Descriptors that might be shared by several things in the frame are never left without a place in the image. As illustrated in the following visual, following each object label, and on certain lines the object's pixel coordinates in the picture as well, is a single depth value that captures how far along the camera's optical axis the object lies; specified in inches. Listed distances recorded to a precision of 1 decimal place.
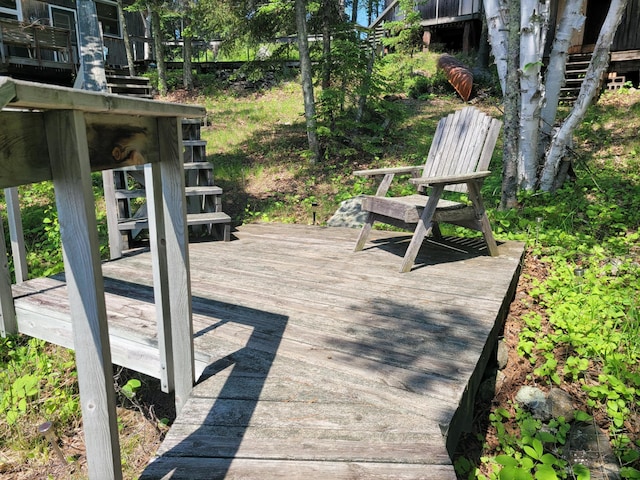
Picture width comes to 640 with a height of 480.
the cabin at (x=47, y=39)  447.8
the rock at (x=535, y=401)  99.7
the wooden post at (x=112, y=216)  155.8
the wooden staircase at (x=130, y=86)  267.7
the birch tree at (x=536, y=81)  182.9
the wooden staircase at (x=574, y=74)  378.3
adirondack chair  137.9
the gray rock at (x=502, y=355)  116.0
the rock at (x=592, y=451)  86.3
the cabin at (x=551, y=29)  392.2
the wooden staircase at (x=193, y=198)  166.7
